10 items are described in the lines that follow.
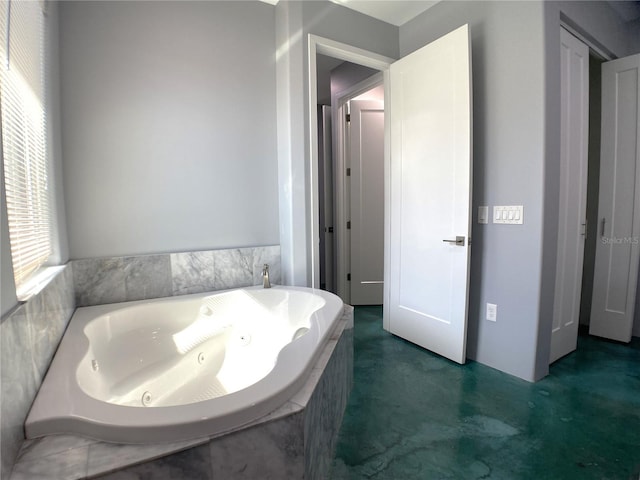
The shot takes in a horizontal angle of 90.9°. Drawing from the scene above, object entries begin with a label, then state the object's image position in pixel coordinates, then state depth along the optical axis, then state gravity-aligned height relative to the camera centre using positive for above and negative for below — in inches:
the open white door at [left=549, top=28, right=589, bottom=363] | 79.4 +3.2
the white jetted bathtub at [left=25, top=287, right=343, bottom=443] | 31.0 -22.9
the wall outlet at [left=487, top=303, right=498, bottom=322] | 79.0 -27.2
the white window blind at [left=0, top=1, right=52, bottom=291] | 37.7 +10.8
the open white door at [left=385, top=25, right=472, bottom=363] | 79.0 +2.7
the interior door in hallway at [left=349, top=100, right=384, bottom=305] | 134.0 +2.0
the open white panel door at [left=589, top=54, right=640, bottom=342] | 91.6 +0.1
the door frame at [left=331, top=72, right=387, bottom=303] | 134.6 +5.6
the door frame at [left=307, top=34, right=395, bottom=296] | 85.1 +29.9
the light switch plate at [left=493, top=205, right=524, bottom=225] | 73.0 -2.5
